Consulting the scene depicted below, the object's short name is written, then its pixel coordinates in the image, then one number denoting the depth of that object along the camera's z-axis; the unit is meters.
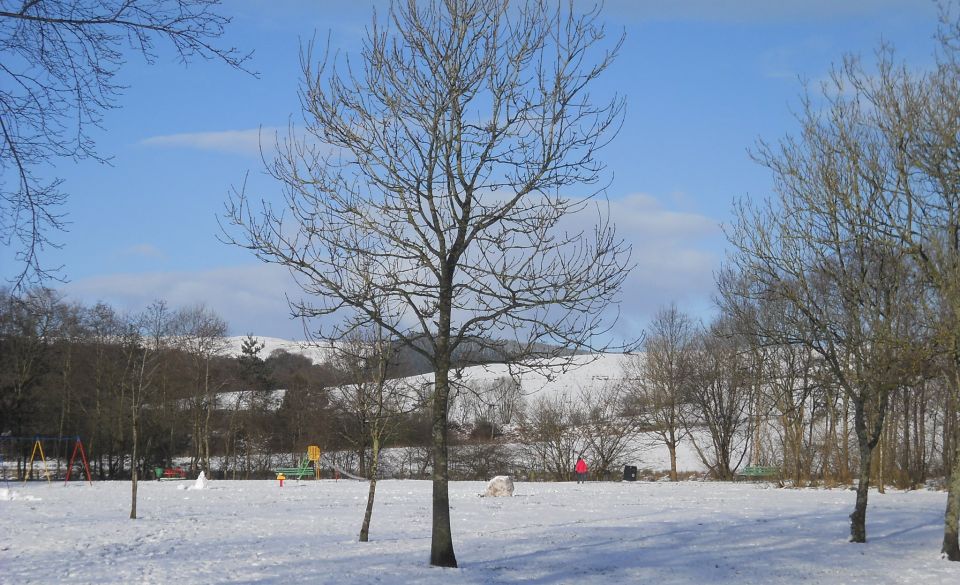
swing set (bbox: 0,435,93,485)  36.58
